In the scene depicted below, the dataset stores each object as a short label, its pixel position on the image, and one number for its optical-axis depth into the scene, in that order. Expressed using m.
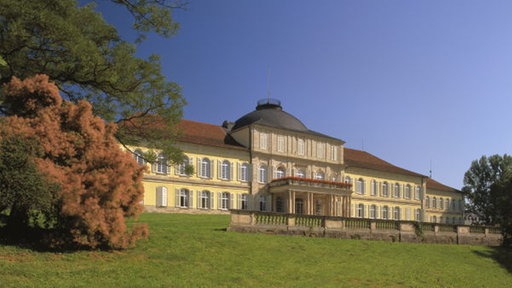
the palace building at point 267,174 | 45.53
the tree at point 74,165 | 15.02
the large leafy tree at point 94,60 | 16.53
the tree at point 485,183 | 68.00
